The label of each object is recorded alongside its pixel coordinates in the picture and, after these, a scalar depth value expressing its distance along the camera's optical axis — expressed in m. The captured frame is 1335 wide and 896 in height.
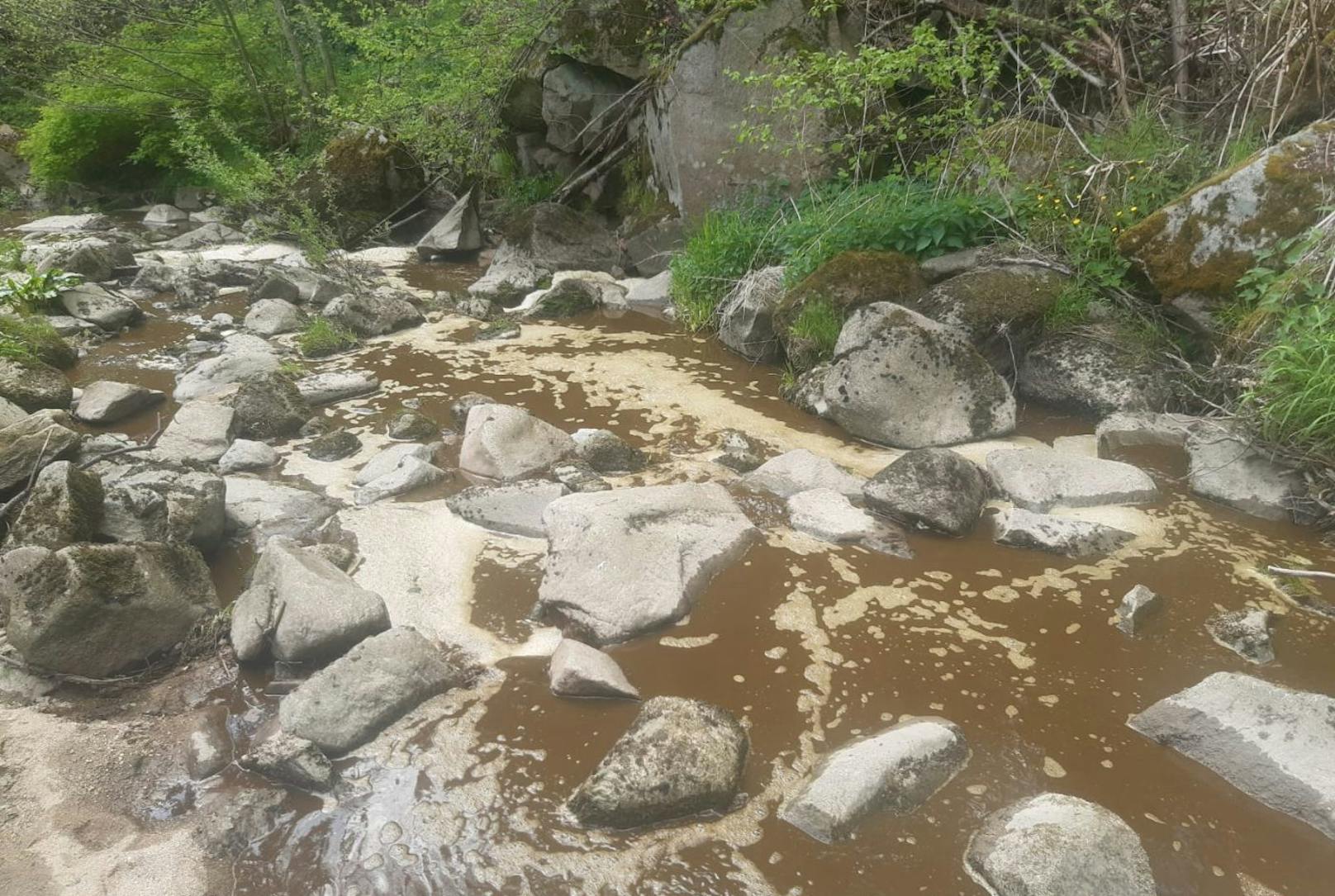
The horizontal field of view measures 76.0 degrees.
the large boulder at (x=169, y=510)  3.53
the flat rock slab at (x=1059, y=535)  3.75
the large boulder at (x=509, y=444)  4.51
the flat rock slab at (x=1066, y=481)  4.12
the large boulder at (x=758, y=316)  6.36
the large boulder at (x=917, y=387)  4.86
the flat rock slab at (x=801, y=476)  4.30
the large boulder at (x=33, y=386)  5.13
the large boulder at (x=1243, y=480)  4.01
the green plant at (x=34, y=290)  5.90
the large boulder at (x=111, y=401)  5.18
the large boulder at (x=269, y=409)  4.97
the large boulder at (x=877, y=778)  2.40
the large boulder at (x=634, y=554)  3.26
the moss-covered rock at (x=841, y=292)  5.68
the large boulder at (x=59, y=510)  3.32
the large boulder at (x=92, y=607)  2.84
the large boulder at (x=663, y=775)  2.42
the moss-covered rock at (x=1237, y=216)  4.36
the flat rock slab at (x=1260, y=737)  2.45
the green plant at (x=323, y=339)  6.53
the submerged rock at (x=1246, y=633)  3.09
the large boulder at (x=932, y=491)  3.90
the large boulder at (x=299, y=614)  3.00
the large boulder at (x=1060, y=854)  2.15
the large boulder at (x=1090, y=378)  4.96
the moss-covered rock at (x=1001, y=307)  5.26
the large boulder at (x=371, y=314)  7.00
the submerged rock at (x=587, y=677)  2.89
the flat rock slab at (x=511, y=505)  3.96
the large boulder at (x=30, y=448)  3.77
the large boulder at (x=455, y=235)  9.73
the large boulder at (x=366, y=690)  2.68
